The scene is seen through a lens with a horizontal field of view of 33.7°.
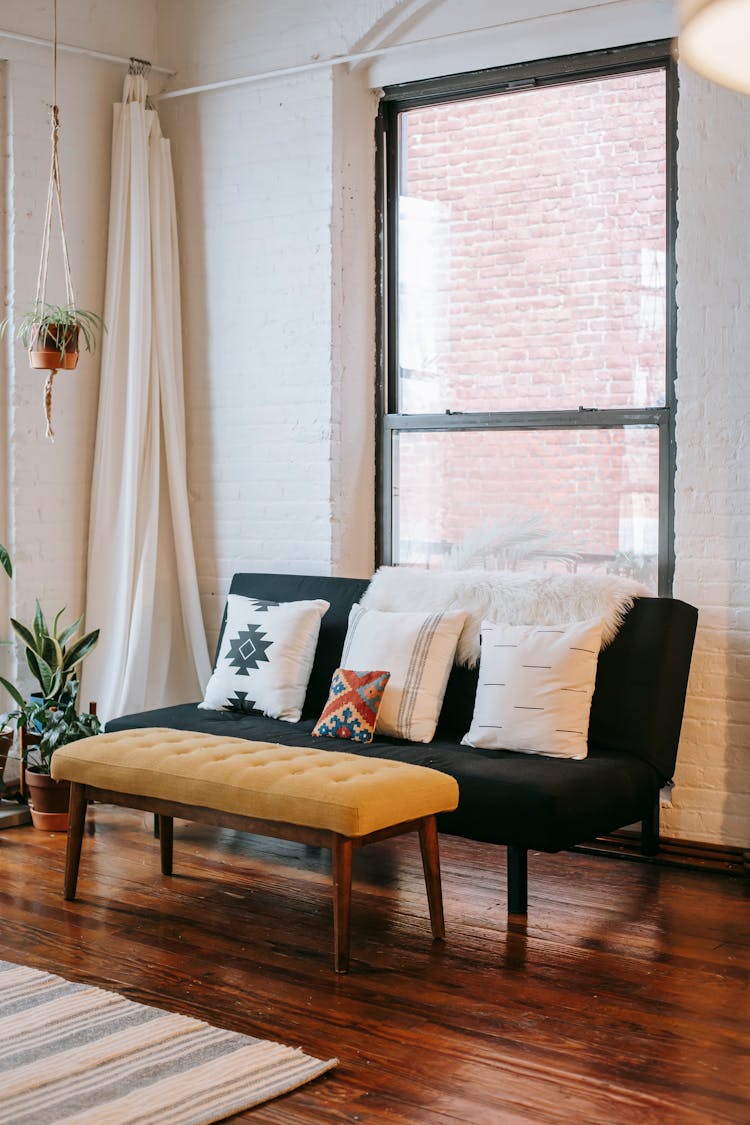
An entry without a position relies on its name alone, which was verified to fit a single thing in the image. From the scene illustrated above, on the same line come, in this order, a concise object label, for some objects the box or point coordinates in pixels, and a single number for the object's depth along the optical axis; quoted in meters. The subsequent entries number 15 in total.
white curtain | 5.17
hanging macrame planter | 4.51
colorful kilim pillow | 4.11
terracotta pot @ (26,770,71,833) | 4.56
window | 4.43
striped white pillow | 4.10
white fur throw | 4.09
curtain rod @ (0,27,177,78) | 4.84
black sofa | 3.47
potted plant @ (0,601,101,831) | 4.56
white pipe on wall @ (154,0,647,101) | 4.38
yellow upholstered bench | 3.12
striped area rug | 2.36
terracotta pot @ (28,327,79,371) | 4.51
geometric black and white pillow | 4.48
